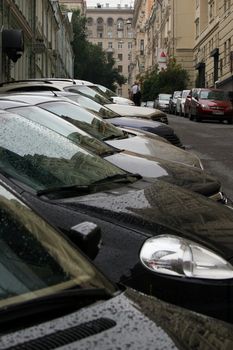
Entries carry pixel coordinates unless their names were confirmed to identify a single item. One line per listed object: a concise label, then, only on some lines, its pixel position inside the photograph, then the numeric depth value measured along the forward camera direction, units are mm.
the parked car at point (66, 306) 2014
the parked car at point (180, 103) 37034
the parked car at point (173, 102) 41272
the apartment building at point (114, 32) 158625
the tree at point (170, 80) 60438
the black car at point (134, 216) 3484
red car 29672
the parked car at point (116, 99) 18219
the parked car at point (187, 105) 32797
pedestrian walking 28105
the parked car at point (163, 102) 45906
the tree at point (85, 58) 88375
